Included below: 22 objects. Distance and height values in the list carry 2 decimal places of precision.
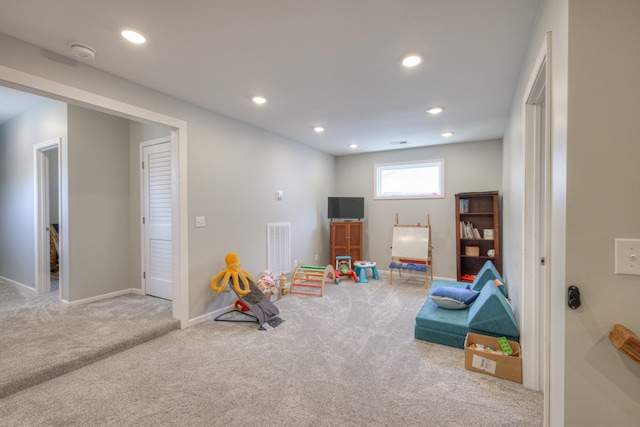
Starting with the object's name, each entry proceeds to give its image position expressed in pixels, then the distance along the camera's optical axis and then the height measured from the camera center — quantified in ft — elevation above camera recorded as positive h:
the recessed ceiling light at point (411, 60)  7.49 +3.89
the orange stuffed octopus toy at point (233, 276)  11.05 -2.53
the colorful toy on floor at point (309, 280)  14.92 -3.71
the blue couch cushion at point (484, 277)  11.68 -2.73
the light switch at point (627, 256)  3.31 -0.55
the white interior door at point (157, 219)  12.87 -0.37
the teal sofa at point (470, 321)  8.04 -3.49
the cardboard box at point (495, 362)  7.21 -3.88
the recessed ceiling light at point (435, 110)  11.28 +3.87
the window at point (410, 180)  17.83 +1.89
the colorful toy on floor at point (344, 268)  17.51 -3.51
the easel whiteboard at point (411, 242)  16.71 -1.92
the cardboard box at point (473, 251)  16.01 -2.28
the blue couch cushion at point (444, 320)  9.04 -3.53
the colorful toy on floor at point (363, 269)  17.22 -3.58
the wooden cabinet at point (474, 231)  15.79 -1.20
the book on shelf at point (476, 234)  15.87 -1.35
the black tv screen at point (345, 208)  18.81 +0.11
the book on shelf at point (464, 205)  16.16 +0.22
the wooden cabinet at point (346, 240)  18.65 -1.91
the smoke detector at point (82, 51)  6.93 +3.87
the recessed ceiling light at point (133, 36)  6.47 +3.93
